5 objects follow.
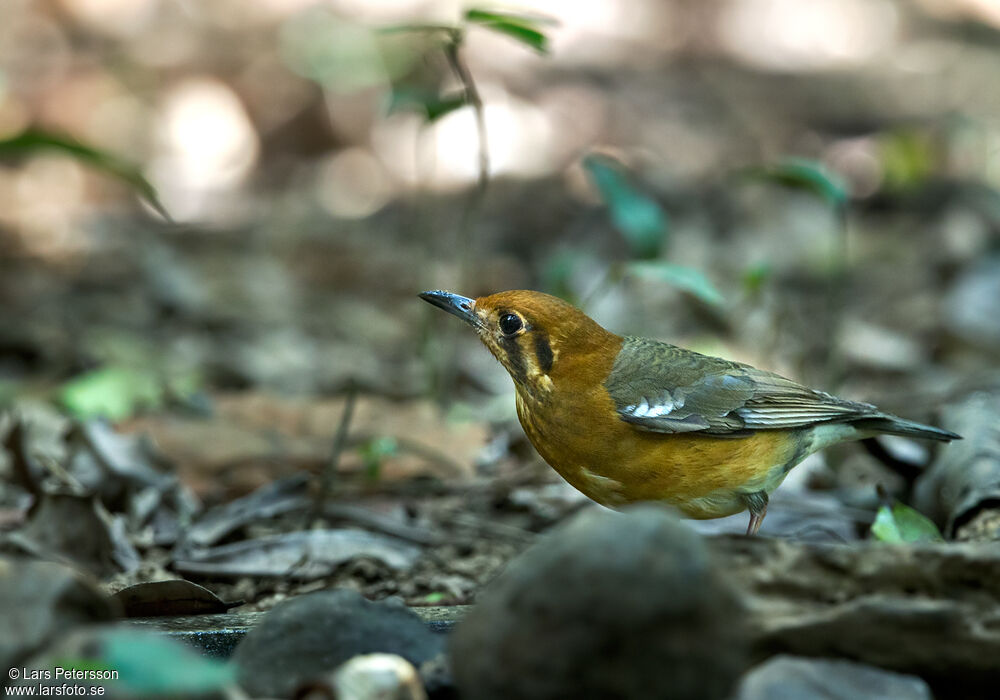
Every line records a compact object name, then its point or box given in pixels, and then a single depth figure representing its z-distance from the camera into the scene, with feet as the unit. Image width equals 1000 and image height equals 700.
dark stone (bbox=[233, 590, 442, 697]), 16.92
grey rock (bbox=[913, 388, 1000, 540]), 26.04
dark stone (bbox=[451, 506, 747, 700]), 13.75
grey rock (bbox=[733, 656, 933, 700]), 15.14
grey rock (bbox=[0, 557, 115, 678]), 15.28
